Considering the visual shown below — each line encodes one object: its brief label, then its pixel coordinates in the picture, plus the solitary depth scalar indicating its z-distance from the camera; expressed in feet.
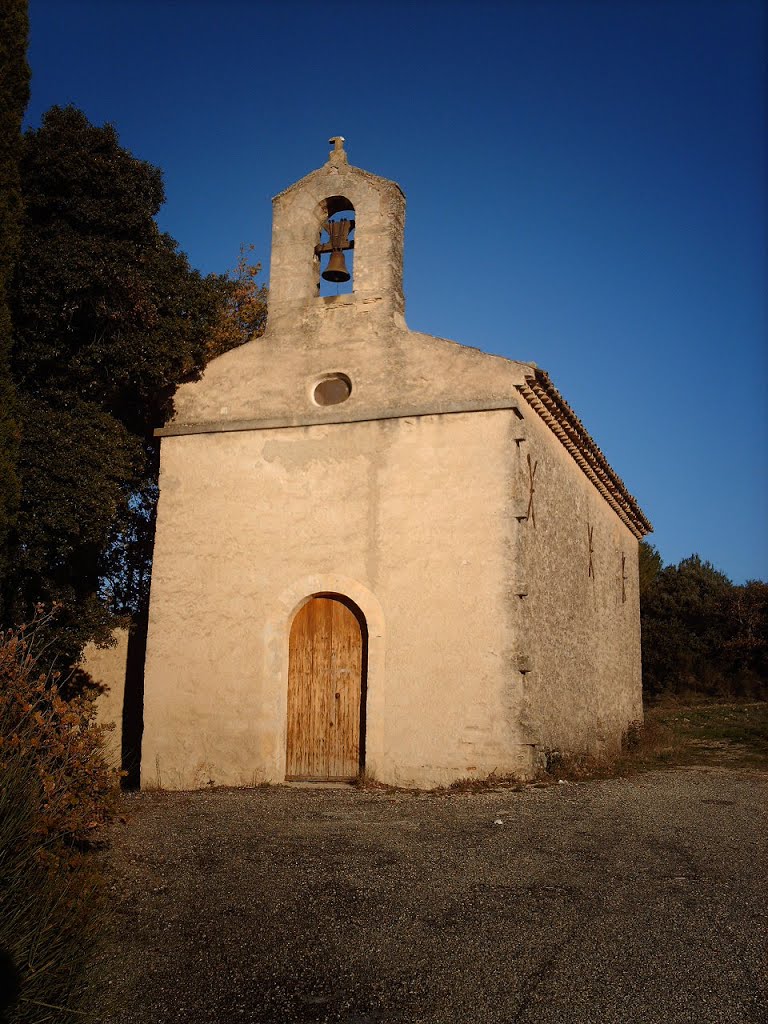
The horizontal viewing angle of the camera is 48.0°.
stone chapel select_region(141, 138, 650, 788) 31.42
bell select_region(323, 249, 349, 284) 36.88
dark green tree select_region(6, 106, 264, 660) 32.89
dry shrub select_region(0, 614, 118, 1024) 12.08
